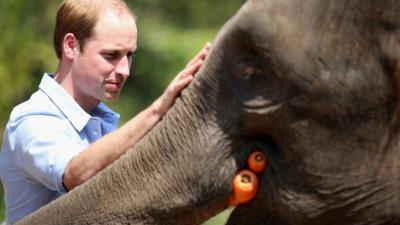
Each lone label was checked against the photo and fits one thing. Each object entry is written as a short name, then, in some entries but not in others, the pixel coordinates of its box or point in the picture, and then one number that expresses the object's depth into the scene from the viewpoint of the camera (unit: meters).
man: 7.91
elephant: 6.58
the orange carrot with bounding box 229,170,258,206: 6.84
